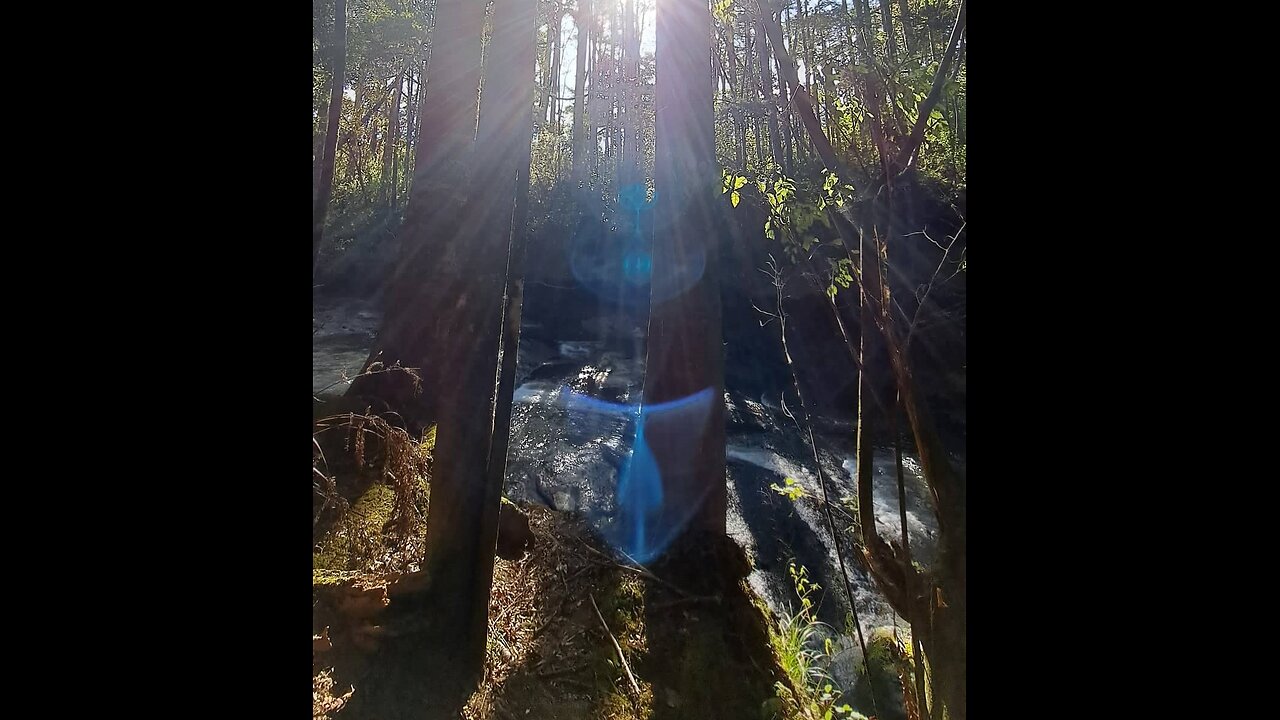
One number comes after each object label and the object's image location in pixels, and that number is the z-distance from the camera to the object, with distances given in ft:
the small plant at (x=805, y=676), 8.06
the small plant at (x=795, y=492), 6.28
